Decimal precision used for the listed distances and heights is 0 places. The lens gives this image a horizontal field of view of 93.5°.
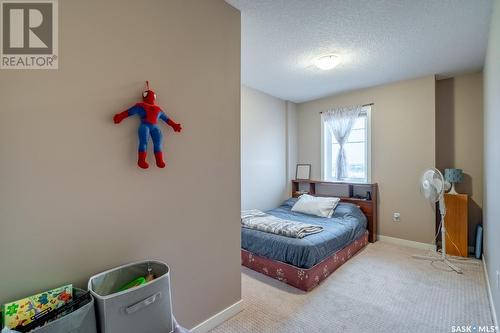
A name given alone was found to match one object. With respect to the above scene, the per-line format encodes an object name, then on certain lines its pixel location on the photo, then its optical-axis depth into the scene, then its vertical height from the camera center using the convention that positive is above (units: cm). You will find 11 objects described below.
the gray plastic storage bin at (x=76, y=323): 92 -65
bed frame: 239 -106
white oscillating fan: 282 -29
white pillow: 366 -64
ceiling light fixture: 279 +127
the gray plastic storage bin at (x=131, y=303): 108 -67
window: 398 +23
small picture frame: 468 -13
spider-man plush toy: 136 +27
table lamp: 318 -15
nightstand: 313 -79
